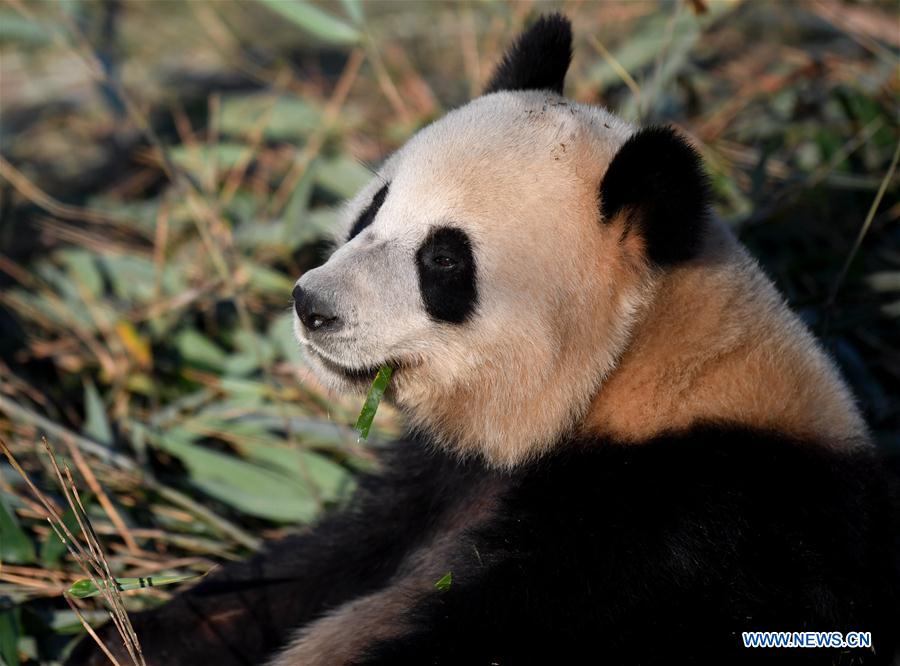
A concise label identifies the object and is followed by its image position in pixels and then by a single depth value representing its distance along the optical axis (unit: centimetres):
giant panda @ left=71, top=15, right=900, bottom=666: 426
